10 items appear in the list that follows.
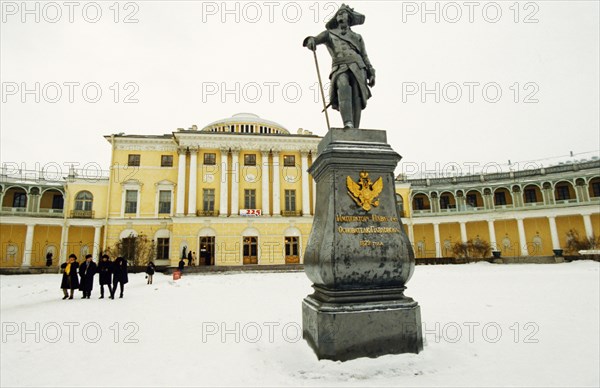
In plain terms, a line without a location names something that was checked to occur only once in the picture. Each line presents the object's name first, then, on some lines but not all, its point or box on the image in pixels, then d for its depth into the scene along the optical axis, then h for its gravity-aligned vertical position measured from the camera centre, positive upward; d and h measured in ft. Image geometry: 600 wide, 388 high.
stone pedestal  12.96 -0.54
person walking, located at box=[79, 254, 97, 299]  35.53 -2.35
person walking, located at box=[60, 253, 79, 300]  34.73 -2.43
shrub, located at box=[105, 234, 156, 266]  82.12 +0.39
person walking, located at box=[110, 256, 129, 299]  34.68 -2.31
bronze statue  17.43 +9.60
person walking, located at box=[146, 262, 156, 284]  51.80 -3.15
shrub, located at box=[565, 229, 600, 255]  88.28 -0.58
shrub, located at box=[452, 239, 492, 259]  100.73 -2.15
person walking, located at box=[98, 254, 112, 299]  35.70 -2.01
